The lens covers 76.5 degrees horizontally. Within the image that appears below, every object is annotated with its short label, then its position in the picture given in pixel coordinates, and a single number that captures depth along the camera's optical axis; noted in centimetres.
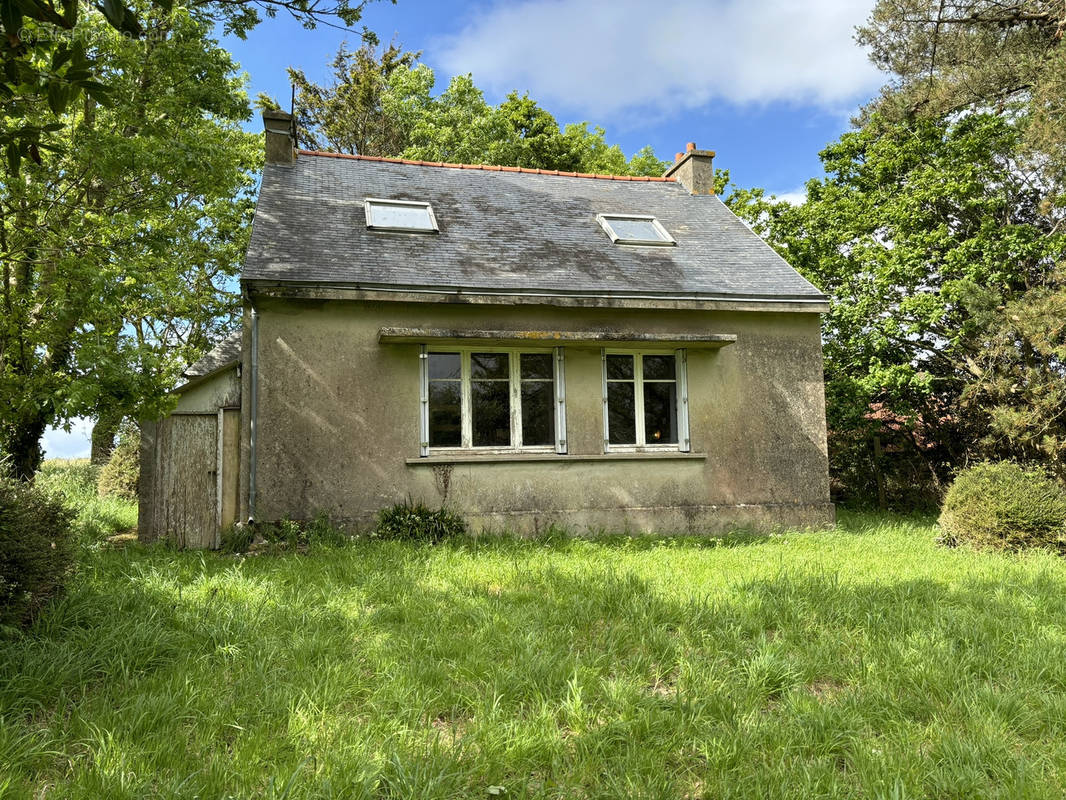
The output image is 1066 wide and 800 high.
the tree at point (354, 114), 2522
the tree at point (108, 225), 775
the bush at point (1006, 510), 826
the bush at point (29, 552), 408
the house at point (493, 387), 880
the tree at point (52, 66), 218
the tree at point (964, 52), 1247
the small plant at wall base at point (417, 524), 841
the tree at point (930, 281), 1198
